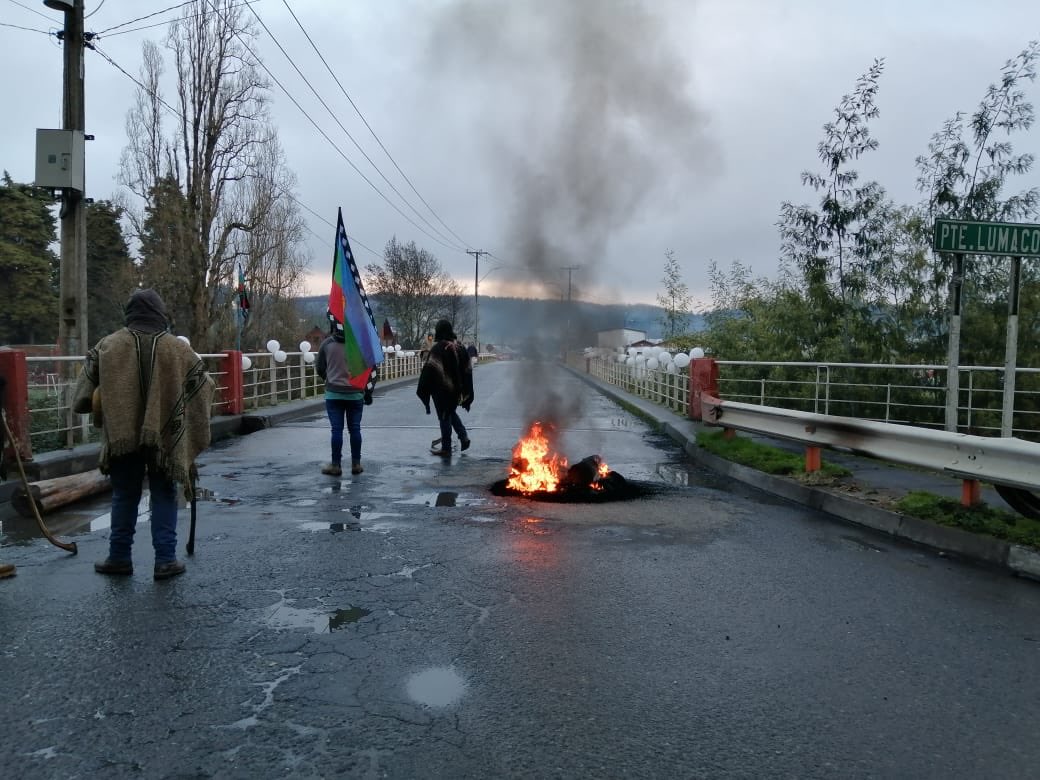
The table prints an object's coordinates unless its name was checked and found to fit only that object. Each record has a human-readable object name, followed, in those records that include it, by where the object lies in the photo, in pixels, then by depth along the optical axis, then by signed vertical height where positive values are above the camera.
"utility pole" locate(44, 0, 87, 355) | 10.89 +1.88
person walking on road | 10.34 -0.34
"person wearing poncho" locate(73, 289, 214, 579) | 4.63 -0.42
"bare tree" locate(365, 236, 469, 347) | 51.19 +4.26
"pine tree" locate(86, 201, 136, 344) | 48.88 +5.30
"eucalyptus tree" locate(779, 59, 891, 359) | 13.93 +2.13
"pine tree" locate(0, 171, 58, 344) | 44.50 +4.47
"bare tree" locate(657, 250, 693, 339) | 23.42 +1.36
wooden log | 5.54 -1.29
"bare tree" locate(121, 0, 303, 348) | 25.23 +5.78
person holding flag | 8.62 -0.02
